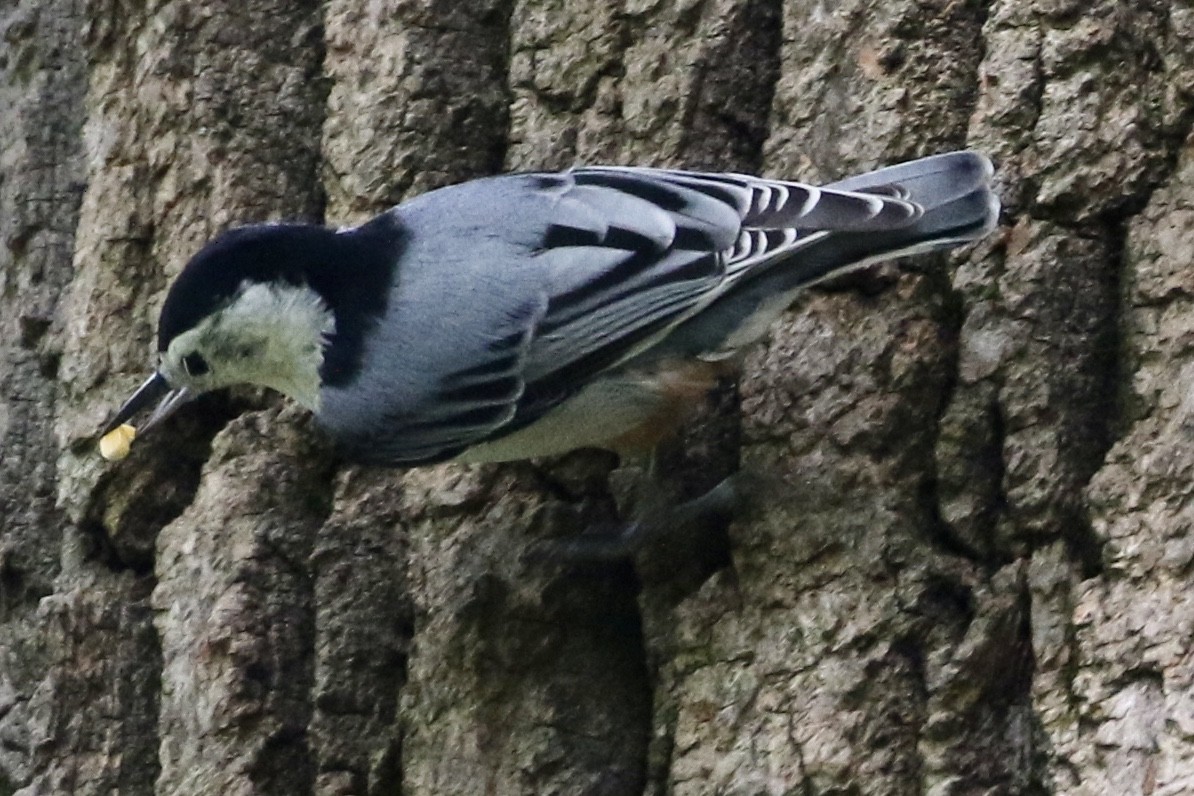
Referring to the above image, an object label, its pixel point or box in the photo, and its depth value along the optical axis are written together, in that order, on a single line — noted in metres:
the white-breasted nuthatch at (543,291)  4.96
